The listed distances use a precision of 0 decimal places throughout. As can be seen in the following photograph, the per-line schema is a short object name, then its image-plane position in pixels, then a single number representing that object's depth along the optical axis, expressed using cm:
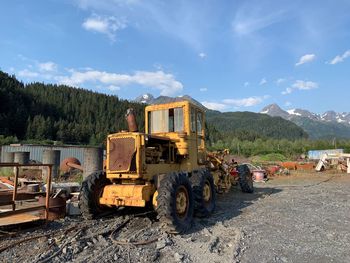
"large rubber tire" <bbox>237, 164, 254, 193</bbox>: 1473
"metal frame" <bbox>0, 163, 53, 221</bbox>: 734
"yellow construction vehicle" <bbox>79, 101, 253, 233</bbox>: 845
